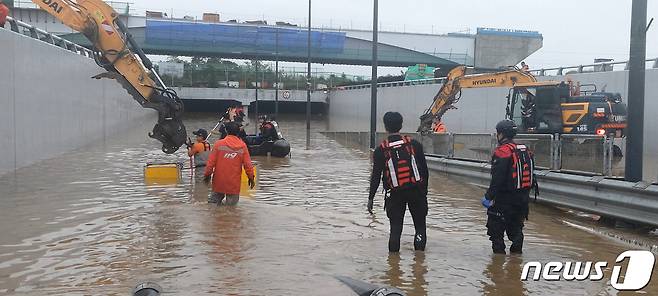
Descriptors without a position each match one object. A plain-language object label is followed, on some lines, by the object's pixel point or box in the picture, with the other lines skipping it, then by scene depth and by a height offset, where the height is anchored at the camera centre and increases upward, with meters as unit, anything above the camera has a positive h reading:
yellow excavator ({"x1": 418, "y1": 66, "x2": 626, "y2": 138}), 22.95 -0.07
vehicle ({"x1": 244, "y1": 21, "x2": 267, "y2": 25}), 82.21 +9.42
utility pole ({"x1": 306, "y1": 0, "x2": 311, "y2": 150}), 39.24 +1.57
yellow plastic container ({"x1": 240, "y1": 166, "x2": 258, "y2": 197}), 13.65 -1.72
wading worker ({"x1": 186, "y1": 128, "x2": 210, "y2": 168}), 15.56 -1.07
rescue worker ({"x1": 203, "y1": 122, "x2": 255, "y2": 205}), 10.71 -0.95
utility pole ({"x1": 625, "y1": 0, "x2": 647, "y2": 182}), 10.24 +0.23
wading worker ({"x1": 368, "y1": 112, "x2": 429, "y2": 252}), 7.81 -0.79
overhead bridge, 76.25 +6.60
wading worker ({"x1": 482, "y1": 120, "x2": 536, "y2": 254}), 7.81 -0.92
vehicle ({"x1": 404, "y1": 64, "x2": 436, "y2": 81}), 58.50 +2.77
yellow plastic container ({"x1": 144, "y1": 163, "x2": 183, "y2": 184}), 15.66 -1.61
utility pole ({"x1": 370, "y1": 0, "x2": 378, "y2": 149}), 25.56 +0.38
